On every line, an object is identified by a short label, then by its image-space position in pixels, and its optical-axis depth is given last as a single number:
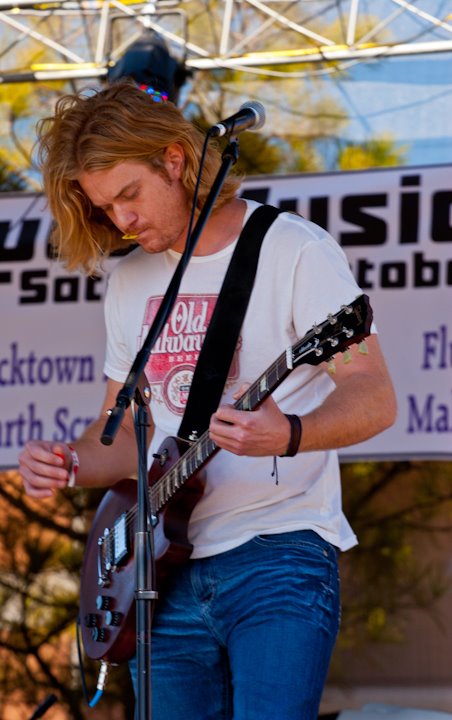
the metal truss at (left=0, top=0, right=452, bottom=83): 9.51
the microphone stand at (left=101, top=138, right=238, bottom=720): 4.27
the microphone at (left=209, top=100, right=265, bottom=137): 4.79
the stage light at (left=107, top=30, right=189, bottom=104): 9.06
